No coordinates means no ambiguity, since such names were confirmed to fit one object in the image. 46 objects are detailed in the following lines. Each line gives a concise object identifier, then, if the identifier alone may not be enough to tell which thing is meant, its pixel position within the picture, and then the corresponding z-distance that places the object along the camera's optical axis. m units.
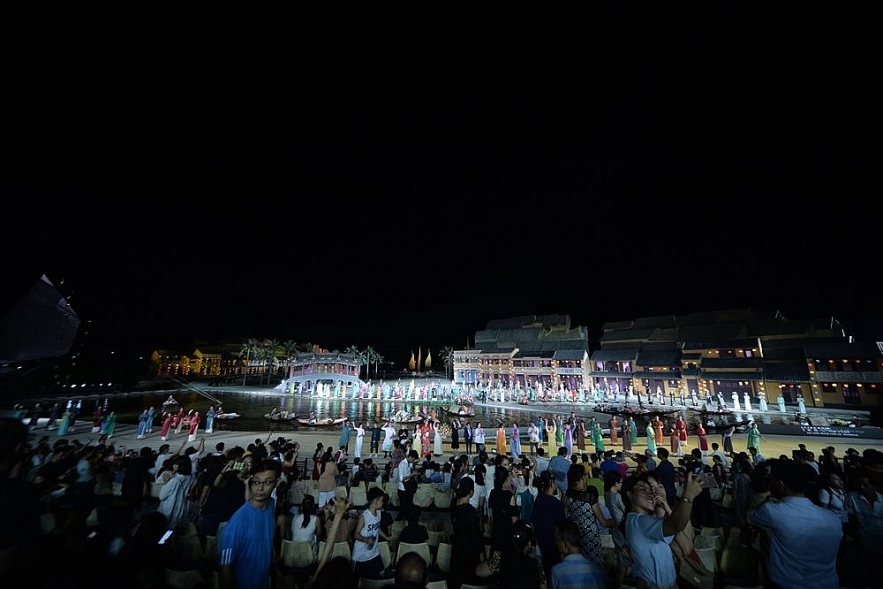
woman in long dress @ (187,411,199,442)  18.42
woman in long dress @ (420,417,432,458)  15.38
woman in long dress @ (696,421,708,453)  17.38
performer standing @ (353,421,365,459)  15.06
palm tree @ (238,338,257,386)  89.06
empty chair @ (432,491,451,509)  8.80
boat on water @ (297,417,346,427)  29.73
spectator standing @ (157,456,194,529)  6.50
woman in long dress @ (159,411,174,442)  18.67
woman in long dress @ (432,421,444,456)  16.14
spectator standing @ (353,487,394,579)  4.40
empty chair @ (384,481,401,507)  8.73
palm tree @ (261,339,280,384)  82.06
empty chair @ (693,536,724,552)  4.90
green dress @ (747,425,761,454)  15.49
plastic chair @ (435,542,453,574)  5.01
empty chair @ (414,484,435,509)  8.58
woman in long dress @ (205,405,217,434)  21.50
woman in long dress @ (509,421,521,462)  15.39
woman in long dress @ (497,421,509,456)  15.43
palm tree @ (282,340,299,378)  95.12
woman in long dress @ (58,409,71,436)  19.08
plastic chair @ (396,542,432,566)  4.60
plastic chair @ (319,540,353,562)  4.63
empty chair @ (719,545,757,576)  4.98
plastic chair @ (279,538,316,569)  4.82
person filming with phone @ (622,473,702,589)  3.22
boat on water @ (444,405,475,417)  37.38
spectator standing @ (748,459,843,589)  3.36
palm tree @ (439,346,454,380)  97.12
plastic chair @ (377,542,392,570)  5.00
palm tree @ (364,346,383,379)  91.75
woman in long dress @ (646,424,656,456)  16.90
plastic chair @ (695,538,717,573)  4.78
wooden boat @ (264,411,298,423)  33.02
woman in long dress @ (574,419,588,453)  16.39
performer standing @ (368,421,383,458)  15.83
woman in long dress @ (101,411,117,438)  19.20
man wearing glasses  3.10
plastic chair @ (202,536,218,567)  4.99
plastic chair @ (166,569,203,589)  3.89
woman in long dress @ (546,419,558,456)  15.29
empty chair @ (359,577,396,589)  4.00
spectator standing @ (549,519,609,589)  2.99
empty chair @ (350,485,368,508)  7.89
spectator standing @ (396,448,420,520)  6.51
